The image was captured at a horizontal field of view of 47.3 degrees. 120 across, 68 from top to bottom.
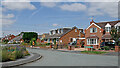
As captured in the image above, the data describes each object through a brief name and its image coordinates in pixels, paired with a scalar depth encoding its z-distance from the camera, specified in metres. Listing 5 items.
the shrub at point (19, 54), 15.48
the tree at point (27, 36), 68.88
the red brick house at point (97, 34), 32.34
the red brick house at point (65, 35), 47.14
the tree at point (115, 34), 23.95
